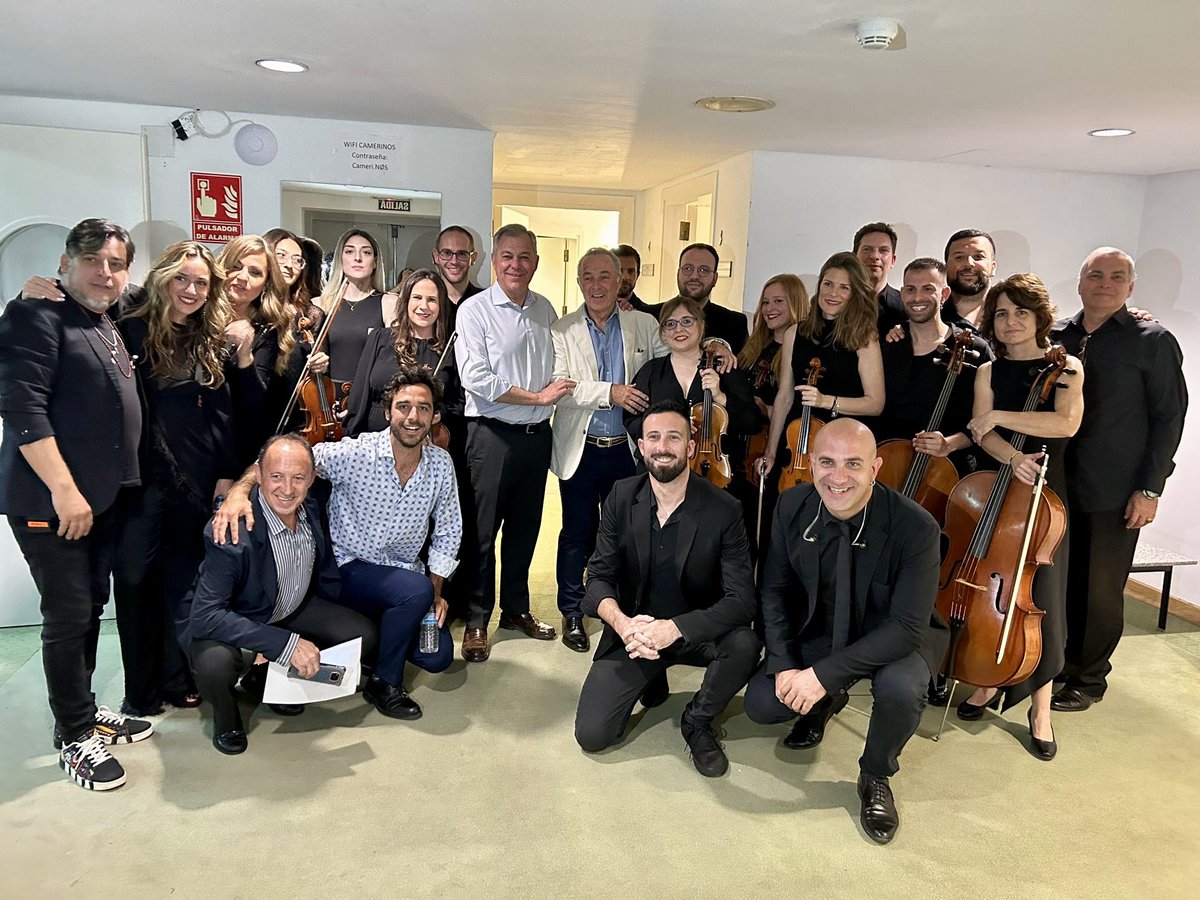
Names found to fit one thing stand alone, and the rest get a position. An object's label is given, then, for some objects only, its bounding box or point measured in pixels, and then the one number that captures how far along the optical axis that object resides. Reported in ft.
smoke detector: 7.71
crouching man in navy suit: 8.17
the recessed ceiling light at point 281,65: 10.16
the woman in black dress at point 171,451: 8.21
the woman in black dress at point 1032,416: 8.85
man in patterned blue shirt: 9.25
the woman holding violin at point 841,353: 10.12
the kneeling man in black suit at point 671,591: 8.63
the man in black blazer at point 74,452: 7.25
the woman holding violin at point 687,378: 10.51
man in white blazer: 10.93
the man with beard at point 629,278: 12.98
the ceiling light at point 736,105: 11.41
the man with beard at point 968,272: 11.03
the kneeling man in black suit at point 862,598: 7.74
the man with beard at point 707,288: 12.36
